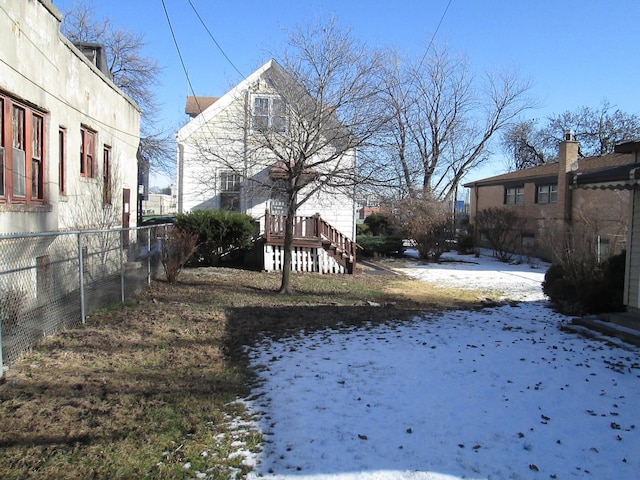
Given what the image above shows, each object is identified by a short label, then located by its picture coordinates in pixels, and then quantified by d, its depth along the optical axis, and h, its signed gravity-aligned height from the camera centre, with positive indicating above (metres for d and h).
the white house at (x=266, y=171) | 10.93 +1.39
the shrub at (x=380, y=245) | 24.45 -0.97
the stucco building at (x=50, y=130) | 7.04 +1.67
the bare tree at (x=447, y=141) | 35.00 +6.34
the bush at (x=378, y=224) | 32.00 +0.10
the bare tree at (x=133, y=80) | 29.36 +8.69
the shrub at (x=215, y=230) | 15.20 -0.21
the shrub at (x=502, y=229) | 23.98 -0.09
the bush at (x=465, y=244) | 28.28 -0.99
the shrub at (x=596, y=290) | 9.19 -1.20
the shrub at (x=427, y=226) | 23.23 +0.01
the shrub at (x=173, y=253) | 11.67 -0.72
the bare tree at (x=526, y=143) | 45.19 +8.00
